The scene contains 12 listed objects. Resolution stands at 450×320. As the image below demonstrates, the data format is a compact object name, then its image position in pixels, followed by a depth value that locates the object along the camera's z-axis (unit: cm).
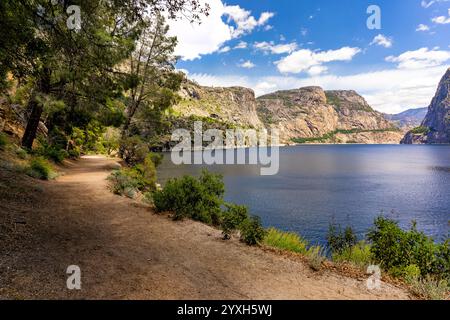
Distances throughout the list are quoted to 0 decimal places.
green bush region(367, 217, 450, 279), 810
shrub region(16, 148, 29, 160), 1830
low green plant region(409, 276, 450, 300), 586
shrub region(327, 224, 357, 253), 1023
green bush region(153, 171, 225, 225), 1205
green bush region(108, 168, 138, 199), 1542
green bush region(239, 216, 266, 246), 926
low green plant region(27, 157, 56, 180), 1474
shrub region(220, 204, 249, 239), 998
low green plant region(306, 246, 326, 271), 747
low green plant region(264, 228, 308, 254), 992
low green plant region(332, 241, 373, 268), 873
